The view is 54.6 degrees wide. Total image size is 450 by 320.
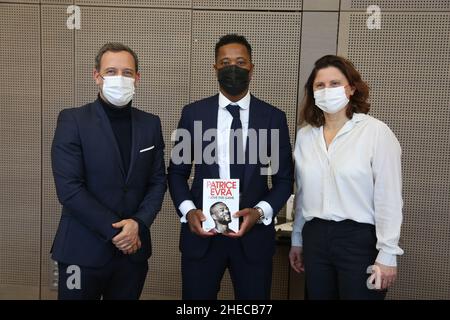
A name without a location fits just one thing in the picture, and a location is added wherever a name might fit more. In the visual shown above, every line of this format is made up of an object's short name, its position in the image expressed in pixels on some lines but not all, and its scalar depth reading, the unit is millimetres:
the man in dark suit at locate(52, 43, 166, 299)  2080
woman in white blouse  2064
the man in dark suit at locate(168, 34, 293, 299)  2248
